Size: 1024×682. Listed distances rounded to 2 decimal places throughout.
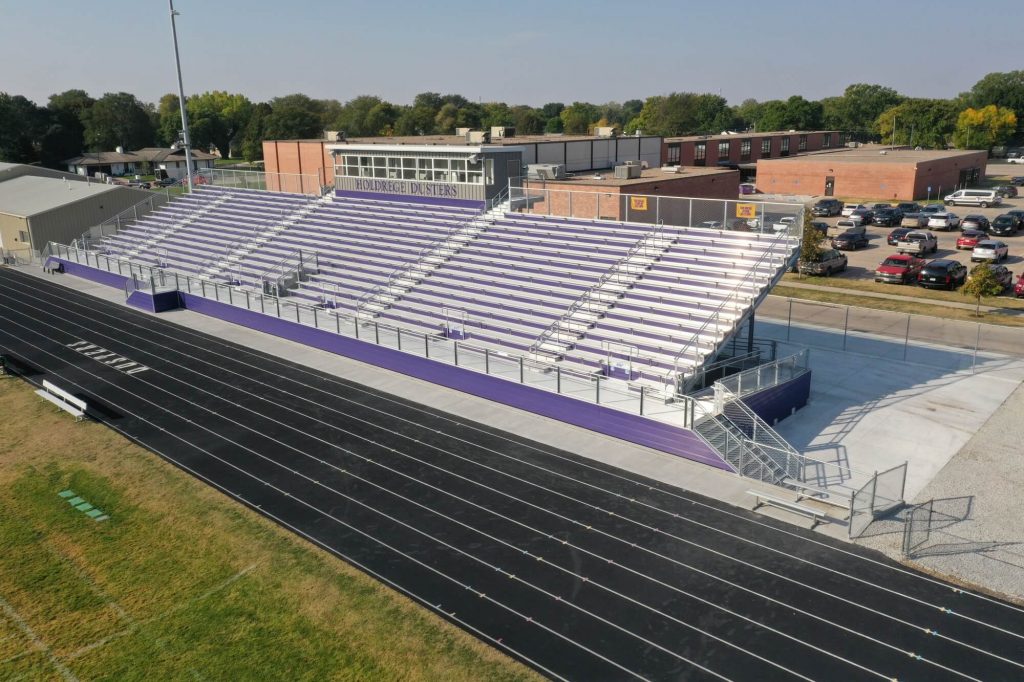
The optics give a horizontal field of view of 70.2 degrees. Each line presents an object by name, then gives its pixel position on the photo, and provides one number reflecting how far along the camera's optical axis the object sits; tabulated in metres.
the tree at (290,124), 113.38
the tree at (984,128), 92.88
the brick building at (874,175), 60.81
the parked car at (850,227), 43.69
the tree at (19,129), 95.62
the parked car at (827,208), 54.62
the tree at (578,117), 164.18
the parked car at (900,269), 33.83
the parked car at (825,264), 35.72
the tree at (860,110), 137.38
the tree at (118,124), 119.38
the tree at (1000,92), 111.06
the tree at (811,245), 34.88
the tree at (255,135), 116.06
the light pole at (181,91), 40.14
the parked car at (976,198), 56.56
